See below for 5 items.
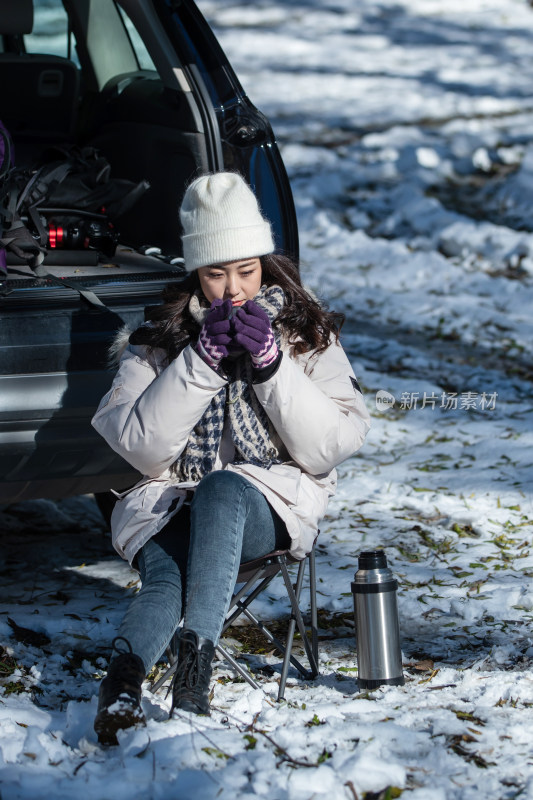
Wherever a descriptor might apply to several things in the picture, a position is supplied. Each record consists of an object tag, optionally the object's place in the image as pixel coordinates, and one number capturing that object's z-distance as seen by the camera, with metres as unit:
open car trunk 6.29
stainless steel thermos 5.71
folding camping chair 5.70
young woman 5.31
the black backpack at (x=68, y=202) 7.99
